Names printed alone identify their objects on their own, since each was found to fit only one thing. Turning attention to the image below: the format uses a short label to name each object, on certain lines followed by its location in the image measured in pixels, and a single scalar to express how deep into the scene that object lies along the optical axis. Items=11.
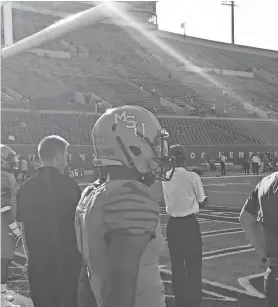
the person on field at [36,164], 23.10
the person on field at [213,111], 36.88
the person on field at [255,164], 27.72
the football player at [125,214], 1.71
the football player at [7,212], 4.64
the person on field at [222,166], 28.15
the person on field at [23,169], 23.69
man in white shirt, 4.60
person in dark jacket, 3.43
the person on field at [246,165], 28.08
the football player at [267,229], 2.76
